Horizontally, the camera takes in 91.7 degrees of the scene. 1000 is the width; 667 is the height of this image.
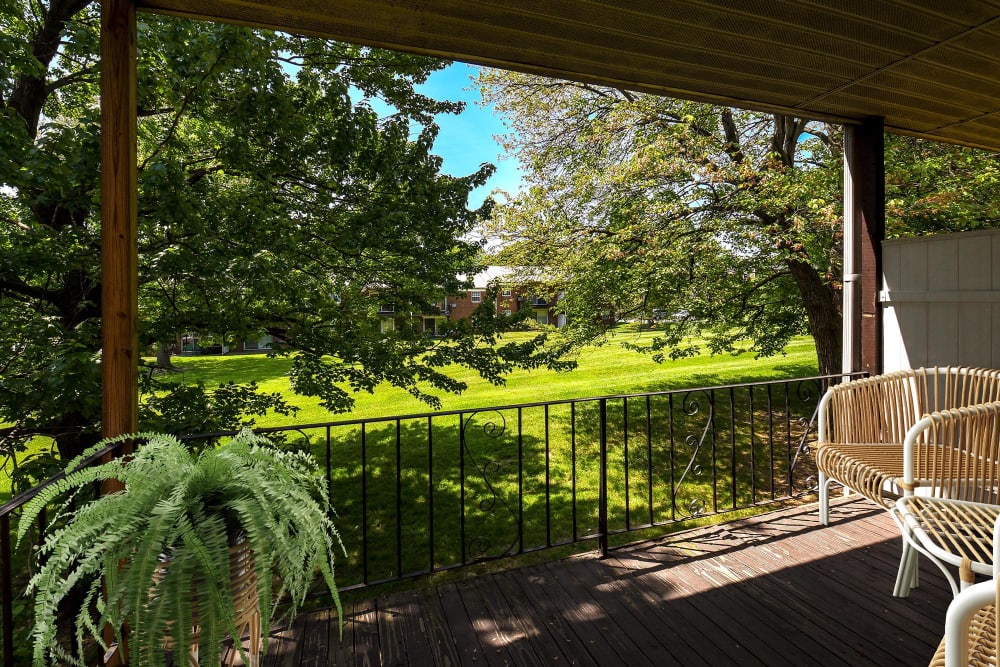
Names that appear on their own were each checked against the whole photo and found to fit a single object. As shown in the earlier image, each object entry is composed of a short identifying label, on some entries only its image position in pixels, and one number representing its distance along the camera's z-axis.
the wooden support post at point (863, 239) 3.13
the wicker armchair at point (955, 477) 1.62
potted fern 1.00
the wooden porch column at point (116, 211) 1.69
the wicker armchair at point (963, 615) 0.81
